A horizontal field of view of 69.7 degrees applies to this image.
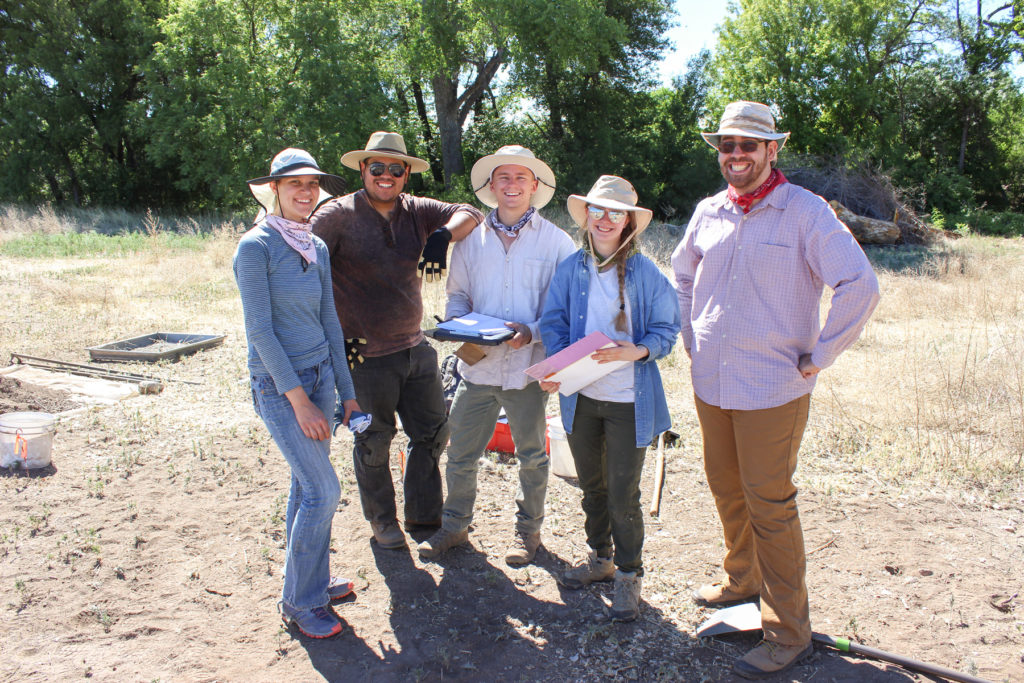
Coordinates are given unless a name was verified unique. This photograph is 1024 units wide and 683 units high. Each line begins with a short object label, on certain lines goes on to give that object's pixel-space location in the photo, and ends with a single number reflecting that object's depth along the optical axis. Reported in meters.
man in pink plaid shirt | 2.95
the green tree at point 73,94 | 28.06
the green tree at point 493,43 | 21.19
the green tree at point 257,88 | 24.95
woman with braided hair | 3.31
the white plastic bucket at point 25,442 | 5.04
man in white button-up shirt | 3.78
